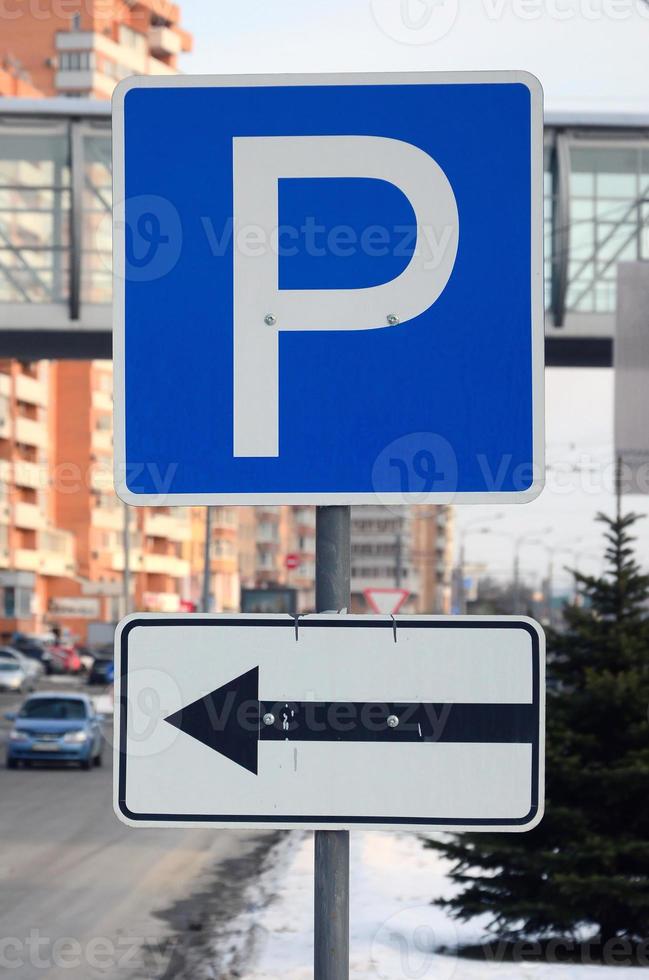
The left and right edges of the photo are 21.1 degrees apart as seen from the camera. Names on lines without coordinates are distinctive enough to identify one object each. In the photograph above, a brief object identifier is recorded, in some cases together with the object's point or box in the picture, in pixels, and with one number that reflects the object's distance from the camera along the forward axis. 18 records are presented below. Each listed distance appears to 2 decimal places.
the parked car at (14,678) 66.19
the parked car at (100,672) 71.12
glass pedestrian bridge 30.73
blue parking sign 3.55
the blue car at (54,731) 32.66
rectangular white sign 3.45
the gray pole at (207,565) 69.19
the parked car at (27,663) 69.00
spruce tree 11.26
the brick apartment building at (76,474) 111.44
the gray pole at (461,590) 110.81
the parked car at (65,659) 84.81
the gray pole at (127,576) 68.75
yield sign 32.97
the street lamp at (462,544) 115.61
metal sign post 3.41
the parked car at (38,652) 84.88
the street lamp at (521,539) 140.93
